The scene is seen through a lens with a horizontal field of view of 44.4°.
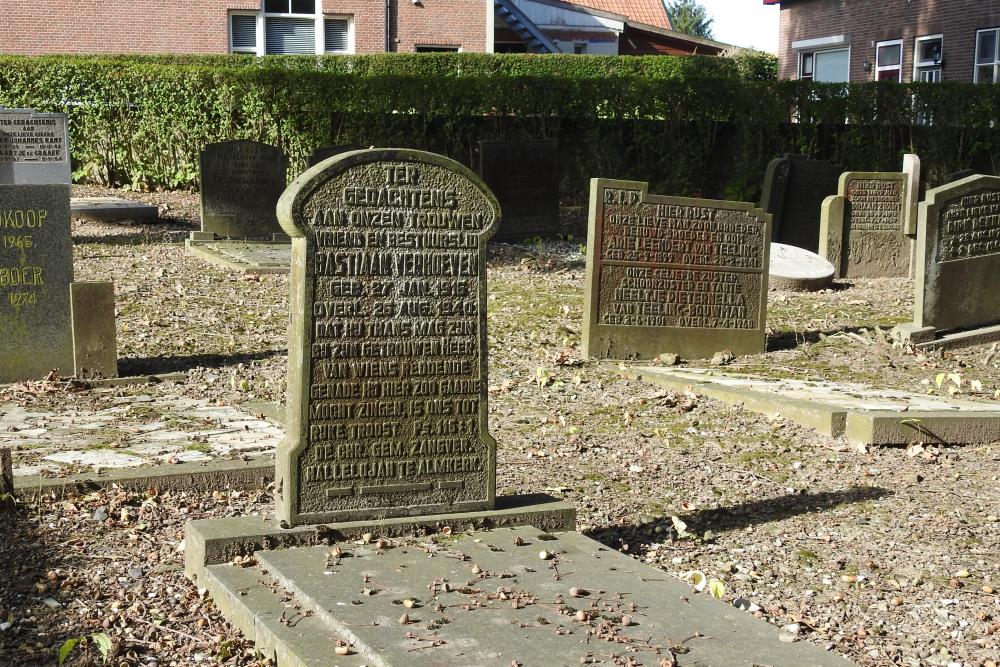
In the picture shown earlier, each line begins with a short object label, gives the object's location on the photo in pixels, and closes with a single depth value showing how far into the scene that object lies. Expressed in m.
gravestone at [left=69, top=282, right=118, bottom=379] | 7.90
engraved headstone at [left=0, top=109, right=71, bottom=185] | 7.61
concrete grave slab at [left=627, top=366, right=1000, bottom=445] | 7.07
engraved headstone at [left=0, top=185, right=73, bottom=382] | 7.70
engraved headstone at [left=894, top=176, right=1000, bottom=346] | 9.73
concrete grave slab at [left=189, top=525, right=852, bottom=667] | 3.71
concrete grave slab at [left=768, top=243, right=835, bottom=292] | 13.23
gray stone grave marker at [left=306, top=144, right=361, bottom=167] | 15.06
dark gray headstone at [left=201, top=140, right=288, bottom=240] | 14.85
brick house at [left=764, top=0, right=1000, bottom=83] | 26.53
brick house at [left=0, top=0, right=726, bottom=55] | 26.88
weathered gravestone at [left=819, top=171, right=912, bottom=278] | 14.48
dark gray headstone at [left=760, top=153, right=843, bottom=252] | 15.48
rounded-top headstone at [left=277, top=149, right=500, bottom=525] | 4.77
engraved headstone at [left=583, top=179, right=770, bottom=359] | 9.20
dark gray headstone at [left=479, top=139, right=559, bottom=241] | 16.42
